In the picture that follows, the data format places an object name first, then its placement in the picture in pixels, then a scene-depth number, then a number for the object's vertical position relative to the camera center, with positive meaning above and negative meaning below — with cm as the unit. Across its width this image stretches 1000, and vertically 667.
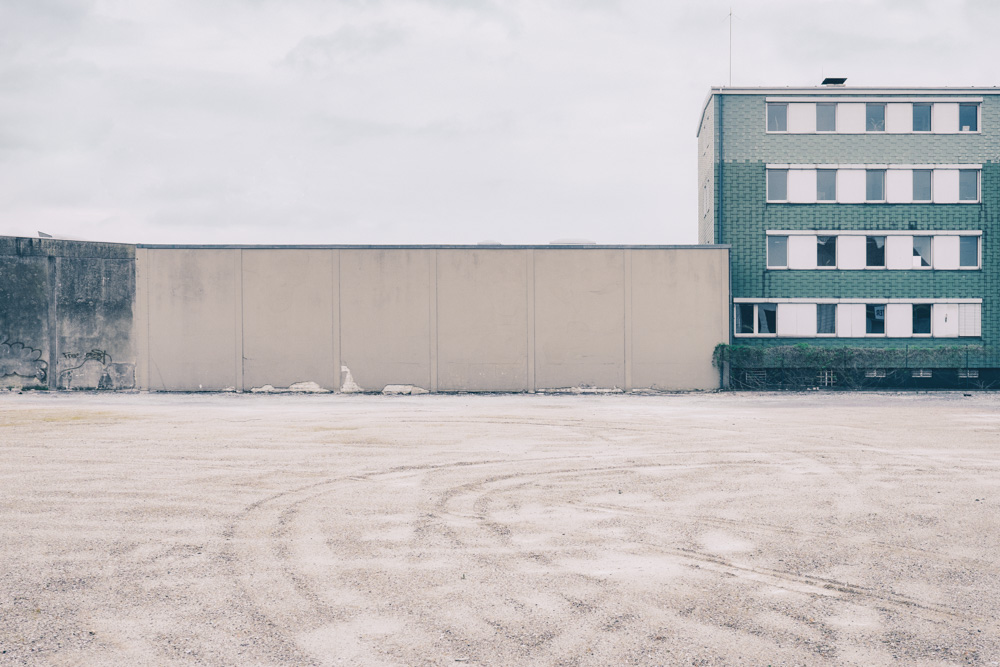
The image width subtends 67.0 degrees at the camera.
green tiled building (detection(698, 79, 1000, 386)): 3114 +515
